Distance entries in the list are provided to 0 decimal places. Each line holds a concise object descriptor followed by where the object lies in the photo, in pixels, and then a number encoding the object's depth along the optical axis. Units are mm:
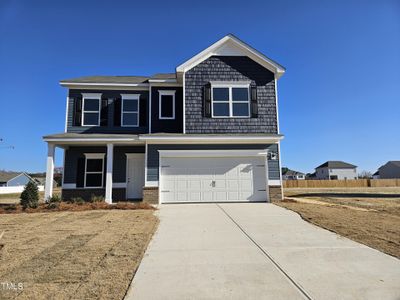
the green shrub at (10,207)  11617
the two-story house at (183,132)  13633
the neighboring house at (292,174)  92000
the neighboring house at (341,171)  72062
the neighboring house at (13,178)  55594
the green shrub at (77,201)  12873
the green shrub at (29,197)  11969
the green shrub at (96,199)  12988
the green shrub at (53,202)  11805
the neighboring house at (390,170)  68738
